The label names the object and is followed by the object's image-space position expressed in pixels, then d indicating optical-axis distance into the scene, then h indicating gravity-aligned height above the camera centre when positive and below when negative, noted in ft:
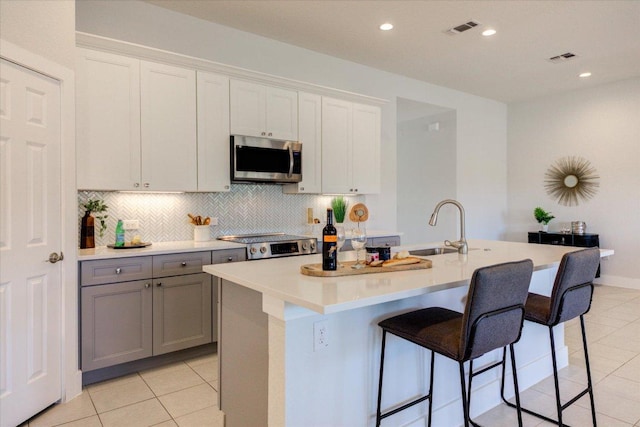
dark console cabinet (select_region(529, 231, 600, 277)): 19.57 -1.41
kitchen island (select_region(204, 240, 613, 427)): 5.45 -2.04
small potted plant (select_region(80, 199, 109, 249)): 10.36 -0.22
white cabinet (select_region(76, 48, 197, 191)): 9.83 +2.26
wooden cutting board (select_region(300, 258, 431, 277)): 6.30 -0.94
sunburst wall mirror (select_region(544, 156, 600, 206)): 20.59 +1.55
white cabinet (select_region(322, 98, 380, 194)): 14.61 +2.38
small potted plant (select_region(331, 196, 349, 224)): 15.02 +0.05
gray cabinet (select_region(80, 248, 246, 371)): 9.16 -2.26
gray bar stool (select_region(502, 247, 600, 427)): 6.89 -1.50
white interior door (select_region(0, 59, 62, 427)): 7.41 -0.57
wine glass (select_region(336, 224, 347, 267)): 6.99 -0.42
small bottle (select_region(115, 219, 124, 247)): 10.75 -0.56
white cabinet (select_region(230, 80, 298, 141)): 12.28 +3.17
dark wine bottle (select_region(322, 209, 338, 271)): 6.41 -0.55
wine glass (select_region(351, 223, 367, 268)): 7.30 -0.48
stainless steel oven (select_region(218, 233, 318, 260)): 11.56 -0.99
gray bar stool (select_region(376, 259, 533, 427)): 5.42 -1.68
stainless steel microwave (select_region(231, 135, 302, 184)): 12.21 +1.63
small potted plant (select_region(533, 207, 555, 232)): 21.30 -0.34
